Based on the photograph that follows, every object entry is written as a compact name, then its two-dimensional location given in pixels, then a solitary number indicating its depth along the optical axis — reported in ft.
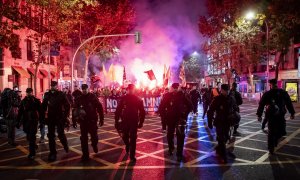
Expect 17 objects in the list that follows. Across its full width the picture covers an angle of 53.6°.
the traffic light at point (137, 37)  69.82
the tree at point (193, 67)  199.21
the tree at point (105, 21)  88.53
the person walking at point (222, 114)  22.00
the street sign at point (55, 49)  56.24
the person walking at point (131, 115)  22.12
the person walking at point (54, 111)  23.06
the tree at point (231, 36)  97.06
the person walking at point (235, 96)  33.72
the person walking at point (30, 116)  23.45
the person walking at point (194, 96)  51.62
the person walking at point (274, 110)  23.48
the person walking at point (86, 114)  22.54
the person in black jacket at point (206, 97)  46.96
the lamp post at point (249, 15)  67.51
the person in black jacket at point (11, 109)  29.71
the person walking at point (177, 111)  22.54
